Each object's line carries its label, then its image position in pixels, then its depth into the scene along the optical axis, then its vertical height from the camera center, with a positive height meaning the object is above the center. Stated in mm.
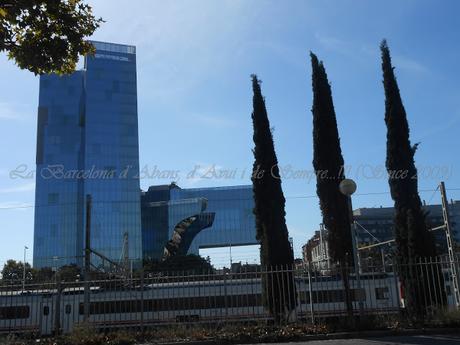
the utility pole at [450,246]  15953 +905
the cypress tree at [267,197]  22203 +3851
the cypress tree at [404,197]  17656 +2982
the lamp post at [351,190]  14381 +2436
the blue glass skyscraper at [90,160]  107750 +27738
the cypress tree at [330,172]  23297 +4778
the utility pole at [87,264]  15379 +1383
